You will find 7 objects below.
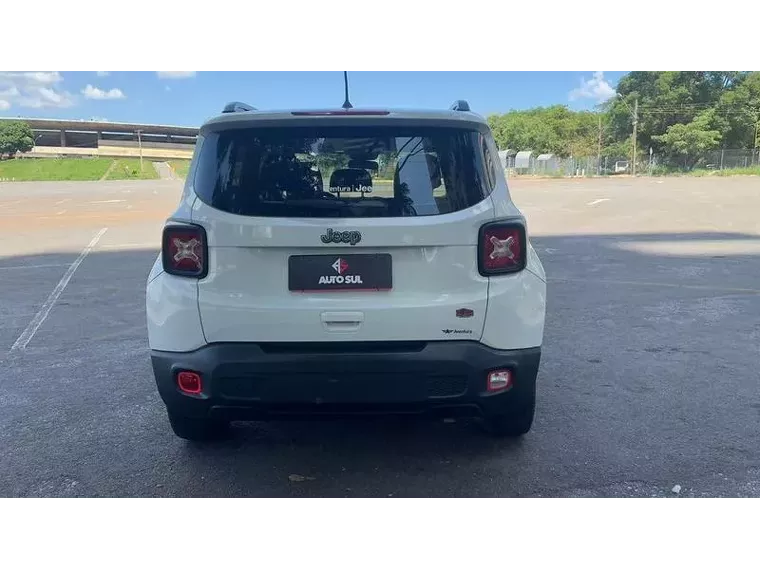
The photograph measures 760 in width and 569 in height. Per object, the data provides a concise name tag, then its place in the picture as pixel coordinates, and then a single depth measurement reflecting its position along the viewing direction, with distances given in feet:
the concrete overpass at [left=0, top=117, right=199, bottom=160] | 234.99
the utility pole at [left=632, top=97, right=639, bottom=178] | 212.84
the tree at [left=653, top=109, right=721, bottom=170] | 199.00
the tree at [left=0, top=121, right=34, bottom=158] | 249.22
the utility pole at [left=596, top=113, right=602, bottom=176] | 217.77
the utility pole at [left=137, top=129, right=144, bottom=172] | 245.45
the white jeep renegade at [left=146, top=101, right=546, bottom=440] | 9.91
